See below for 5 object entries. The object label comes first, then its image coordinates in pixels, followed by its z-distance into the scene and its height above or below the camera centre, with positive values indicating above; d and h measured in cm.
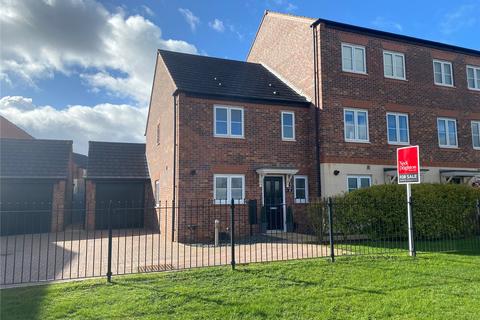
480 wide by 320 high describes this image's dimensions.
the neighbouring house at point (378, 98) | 1519 +471
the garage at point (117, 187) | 1911 +82
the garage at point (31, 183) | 1748 +99
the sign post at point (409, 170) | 944 +83
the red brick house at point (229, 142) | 1373 +241
